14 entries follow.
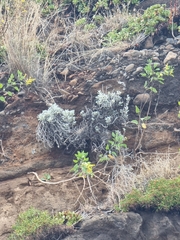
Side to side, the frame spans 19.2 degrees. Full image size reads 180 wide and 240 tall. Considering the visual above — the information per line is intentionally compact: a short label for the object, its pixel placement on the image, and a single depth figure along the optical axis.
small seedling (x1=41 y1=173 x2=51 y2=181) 5.27
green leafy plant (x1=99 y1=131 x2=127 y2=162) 5.33
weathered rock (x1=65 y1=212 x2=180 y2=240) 4.45
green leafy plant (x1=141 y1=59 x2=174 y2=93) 6.05
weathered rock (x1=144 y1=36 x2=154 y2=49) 6.75
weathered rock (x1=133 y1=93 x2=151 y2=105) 5.97
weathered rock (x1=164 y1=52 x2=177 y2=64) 6.36
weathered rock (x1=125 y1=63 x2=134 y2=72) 6.29
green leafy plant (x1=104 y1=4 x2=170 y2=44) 6.80
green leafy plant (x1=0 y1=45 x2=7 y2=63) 6.32
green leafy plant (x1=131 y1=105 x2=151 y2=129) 5.67
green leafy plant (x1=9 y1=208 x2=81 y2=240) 4.54
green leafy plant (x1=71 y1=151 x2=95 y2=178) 5.02
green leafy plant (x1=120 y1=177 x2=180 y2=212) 4.65
